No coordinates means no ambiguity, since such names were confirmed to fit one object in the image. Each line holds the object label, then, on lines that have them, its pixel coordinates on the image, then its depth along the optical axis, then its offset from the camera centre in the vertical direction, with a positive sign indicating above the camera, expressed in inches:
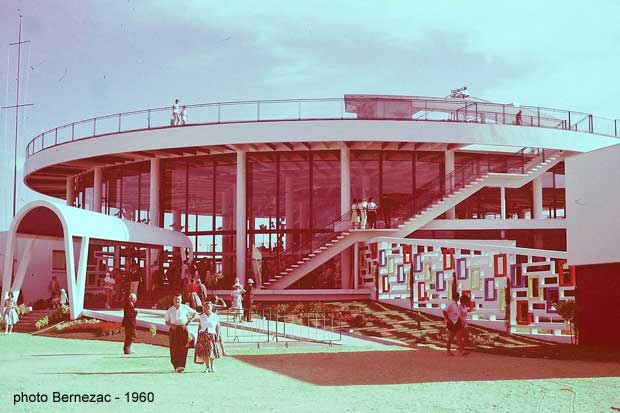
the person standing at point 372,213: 1336.1 +93.3
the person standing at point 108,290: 1134.1 -31.3
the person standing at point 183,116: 1421.0 +272.6
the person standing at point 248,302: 987.4 -43.2
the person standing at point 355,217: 1328.7 +86.3
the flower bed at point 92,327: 912.9 -69.1
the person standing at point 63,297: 1103.9 -40.2
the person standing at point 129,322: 715.4 -48.8
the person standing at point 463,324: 719.1 -51.1
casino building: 1341.0 +154.6
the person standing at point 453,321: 726.1 -48.5
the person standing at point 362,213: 1320.1 +92.4
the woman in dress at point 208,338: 589.0 -52.4
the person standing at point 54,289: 1228.6 -32.3
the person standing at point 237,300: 1000.2 -41.1
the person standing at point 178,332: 582.2 -47.1
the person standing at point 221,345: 680.1 -68.7
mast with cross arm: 1249.3 +128.6
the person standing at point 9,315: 987.0 -58.5
